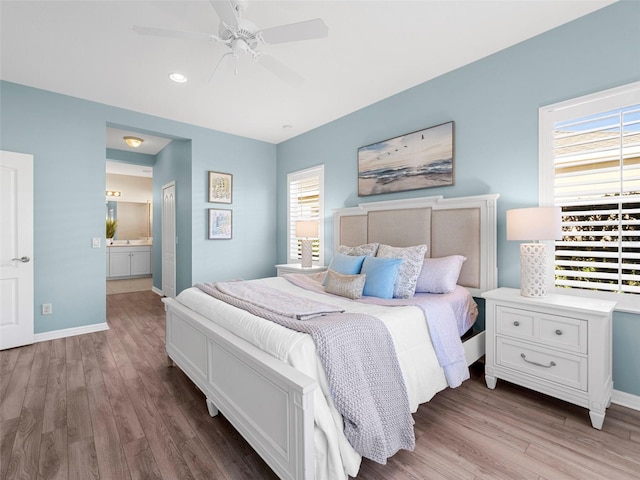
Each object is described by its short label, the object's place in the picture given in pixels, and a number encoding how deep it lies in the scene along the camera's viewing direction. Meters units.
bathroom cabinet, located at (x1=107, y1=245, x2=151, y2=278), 7.66
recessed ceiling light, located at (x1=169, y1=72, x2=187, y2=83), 3.15
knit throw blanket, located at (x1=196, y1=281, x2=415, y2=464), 1.45
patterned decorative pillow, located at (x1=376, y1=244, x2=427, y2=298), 2.55
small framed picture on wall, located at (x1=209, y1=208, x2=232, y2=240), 4.82
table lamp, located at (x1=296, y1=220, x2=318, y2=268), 4.46
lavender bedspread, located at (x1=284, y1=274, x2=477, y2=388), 2.12
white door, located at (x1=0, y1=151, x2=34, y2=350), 3.24
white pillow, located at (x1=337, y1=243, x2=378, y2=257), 3.13
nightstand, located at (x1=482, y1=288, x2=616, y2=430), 1.94
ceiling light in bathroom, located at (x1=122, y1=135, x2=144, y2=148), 5.23
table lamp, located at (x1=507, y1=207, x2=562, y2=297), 2.20
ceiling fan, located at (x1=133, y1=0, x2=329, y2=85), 1.90
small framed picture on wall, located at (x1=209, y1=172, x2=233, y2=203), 4.82
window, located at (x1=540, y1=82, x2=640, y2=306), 2.16
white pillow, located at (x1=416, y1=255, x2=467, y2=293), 2.62
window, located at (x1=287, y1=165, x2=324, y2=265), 4.67
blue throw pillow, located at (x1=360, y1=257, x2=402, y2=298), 2.52
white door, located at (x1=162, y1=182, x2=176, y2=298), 5.41
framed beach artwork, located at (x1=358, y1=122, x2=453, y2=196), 3.18
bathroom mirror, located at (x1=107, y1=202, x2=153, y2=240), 8.58
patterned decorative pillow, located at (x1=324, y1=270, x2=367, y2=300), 2.53
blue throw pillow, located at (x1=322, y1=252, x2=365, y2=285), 2.83
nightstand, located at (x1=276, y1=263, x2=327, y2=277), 4.23
